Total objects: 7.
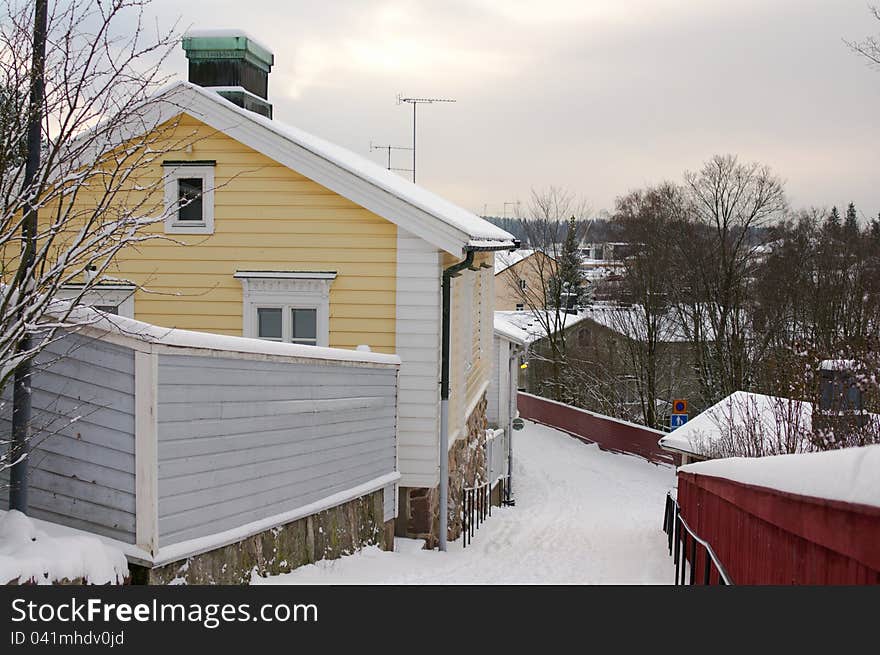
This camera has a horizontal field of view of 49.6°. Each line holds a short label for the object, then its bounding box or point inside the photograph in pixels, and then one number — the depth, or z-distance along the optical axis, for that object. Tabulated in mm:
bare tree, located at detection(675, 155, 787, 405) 40875
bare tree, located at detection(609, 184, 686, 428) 44062
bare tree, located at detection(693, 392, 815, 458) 13195
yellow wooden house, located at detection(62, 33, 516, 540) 11781
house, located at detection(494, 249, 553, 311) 58156
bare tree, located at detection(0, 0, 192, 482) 5258
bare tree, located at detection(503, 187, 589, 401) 49719
